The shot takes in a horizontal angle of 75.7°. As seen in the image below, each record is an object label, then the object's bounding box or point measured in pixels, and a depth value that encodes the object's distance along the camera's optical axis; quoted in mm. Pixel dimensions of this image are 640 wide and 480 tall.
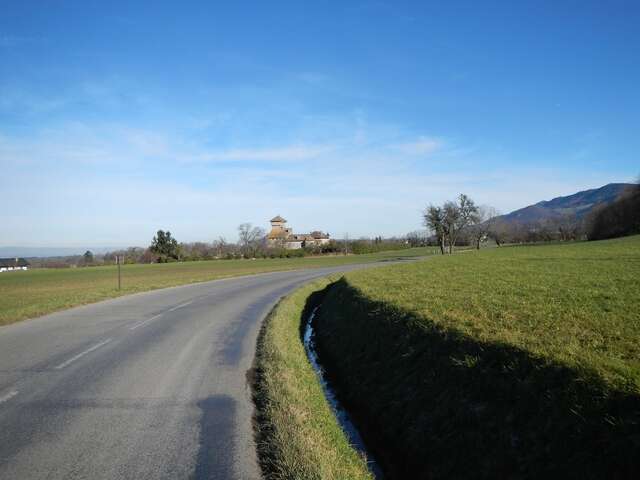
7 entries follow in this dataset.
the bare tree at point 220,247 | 109175
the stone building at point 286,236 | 155125
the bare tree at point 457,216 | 75188
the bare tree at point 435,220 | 74500
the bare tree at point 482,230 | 99569
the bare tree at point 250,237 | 157250
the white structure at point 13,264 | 124375
